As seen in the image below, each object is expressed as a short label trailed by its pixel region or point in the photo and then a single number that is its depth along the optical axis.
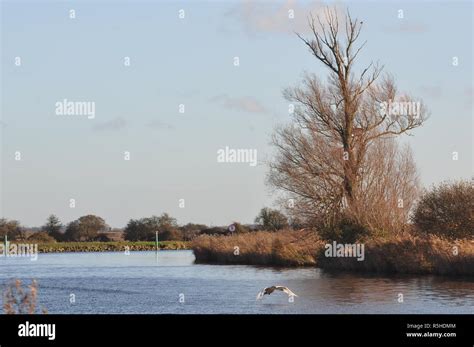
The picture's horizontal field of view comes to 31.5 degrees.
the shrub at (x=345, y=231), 38.22
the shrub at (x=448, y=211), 34.34
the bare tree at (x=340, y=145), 39.91
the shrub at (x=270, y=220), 48.78
